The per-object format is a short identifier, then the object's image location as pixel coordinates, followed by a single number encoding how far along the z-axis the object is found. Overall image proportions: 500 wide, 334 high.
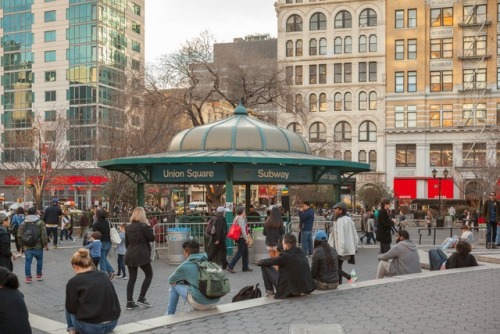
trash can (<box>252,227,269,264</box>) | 19.22
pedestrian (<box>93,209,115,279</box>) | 15.80
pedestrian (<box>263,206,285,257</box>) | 15.66
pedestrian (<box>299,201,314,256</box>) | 20.03
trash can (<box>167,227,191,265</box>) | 18.77
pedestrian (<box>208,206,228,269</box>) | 17.30
